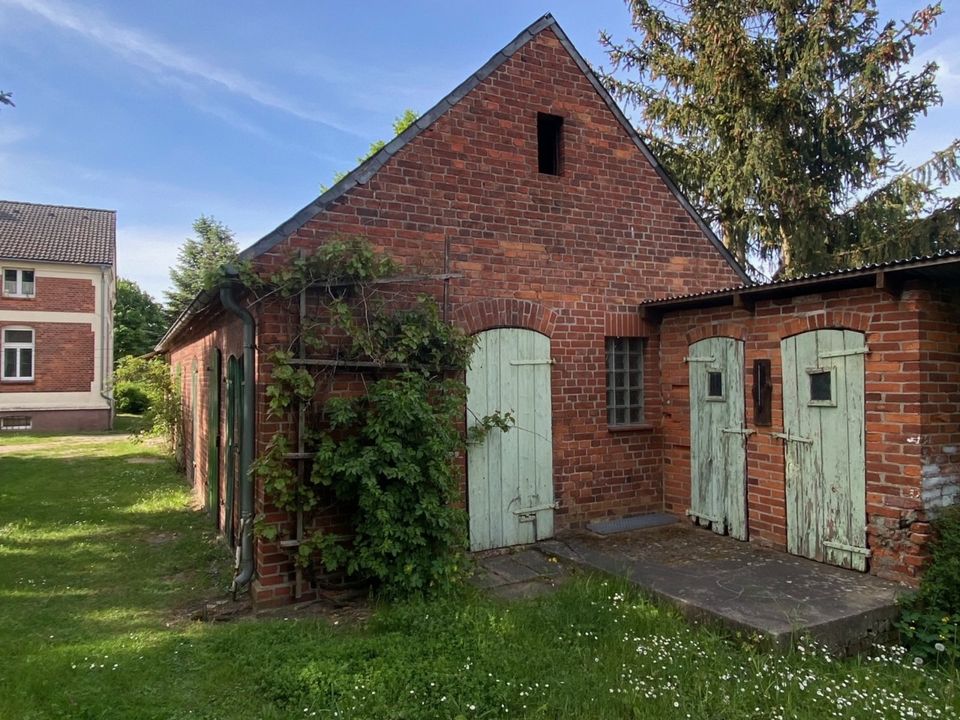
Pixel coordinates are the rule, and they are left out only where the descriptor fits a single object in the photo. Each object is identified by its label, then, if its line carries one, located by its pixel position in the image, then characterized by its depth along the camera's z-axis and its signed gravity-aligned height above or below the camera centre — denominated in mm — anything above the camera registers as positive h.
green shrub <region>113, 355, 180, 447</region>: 14414 -93
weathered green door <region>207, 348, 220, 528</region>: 8281 -728
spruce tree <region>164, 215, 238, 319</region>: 40812 +9555
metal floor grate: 7230 -1746
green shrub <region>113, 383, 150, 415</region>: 28086 -647
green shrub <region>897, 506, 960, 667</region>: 4418 -1798
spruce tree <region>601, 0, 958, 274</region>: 13766 +6443
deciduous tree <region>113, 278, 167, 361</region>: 39750 +4361
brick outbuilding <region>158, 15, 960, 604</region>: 5465 +742
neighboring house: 23078 +2223
